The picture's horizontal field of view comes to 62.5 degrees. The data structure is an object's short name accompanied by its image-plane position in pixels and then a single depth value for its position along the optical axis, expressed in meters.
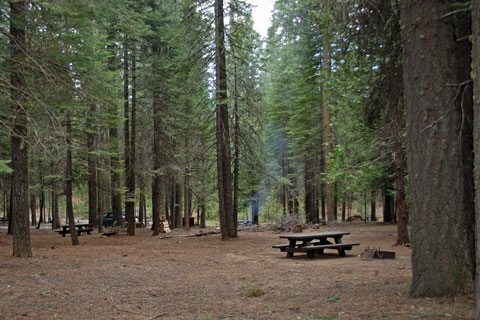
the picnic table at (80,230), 20.11
